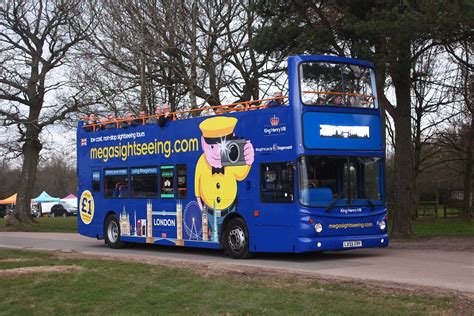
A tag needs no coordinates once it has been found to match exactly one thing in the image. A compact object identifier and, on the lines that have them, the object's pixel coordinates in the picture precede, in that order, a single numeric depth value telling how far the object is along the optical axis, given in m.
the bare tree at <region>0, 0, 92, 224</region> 32.84
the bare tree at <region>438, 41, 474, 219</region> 31.28
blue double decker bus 13.56
